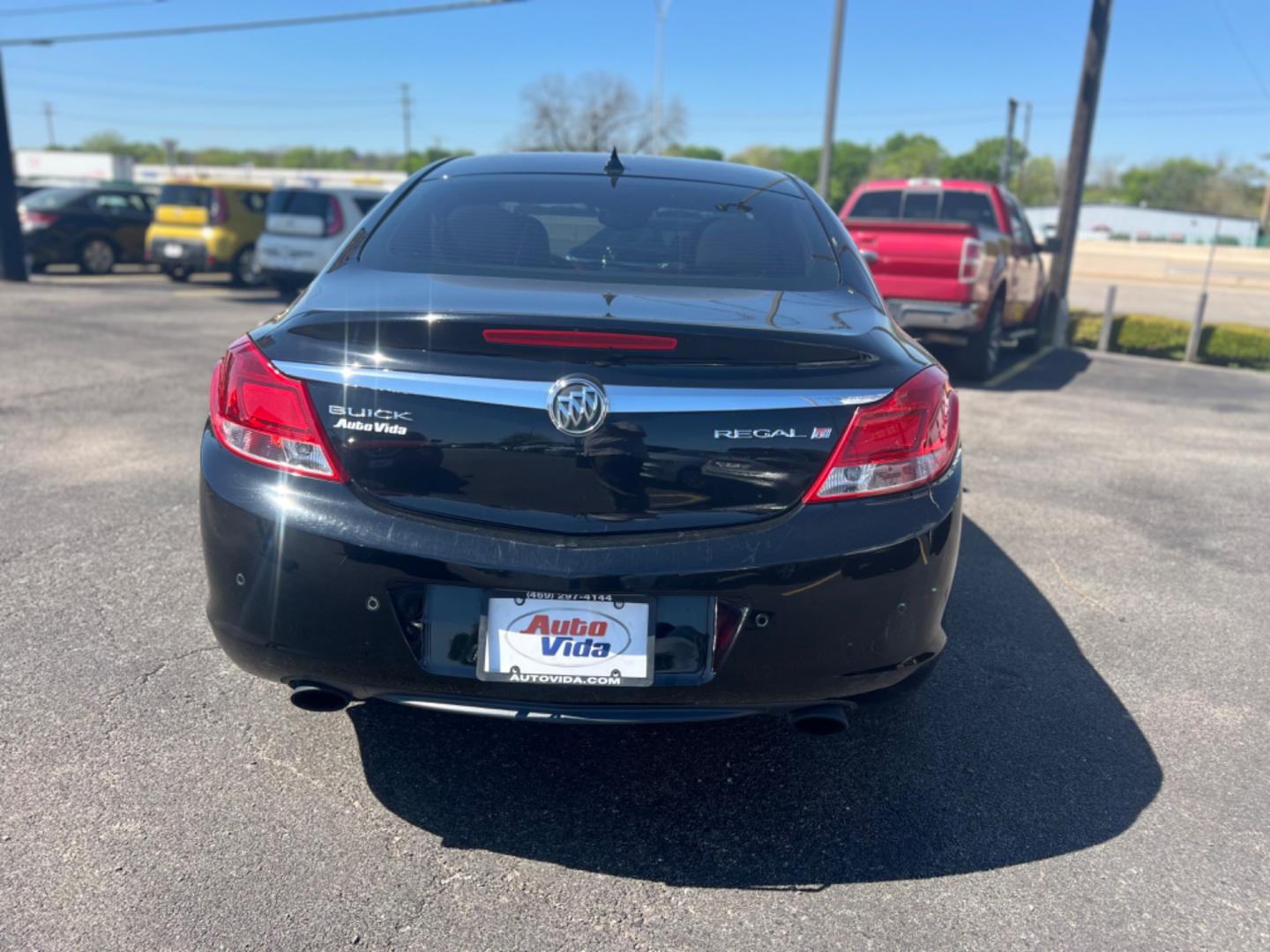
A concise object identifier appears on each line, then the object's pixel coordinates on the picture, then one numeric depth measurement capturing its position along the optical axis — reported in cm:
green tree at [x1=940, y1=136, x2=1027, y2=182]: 10112
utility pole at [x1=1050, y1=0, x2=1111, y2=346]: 1331
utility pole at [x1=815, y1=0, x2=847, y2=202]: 1717
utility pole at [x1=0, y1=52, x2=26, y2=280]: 1639
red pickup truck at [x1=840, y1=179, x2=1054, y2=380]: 919
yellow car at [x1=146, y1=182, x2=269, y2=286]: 1680
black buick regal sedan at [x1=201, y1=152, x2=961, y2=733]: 218
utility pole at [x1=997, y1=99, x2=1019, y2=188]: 3553
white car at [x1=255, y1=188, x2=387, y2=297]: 1460
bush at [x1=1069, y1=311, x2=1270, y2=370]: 1192
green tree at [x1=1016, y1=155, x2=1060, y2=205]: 10956
